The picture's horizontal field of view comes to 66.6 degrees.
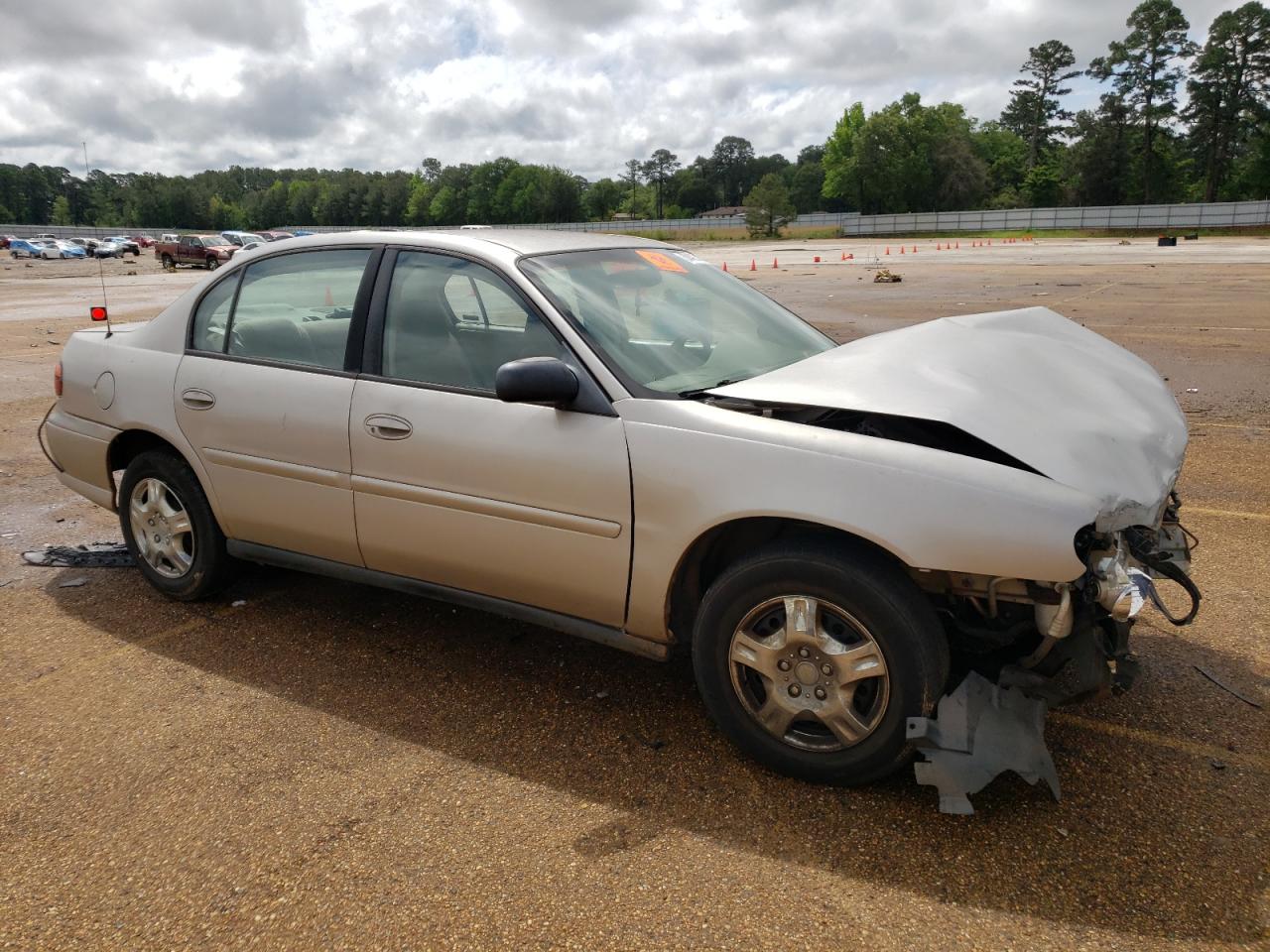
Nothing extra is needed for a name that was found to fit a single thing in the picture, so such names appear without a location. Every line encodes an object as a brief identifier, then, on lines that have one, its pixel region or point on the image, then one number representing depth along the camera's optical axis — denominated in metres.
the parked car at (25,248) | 67.29
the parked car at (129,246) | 66.01
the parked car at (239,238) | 47.85
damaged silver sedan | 2.68
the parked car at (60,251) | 65.88
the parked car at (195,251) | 44.88
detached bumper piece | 2.67
